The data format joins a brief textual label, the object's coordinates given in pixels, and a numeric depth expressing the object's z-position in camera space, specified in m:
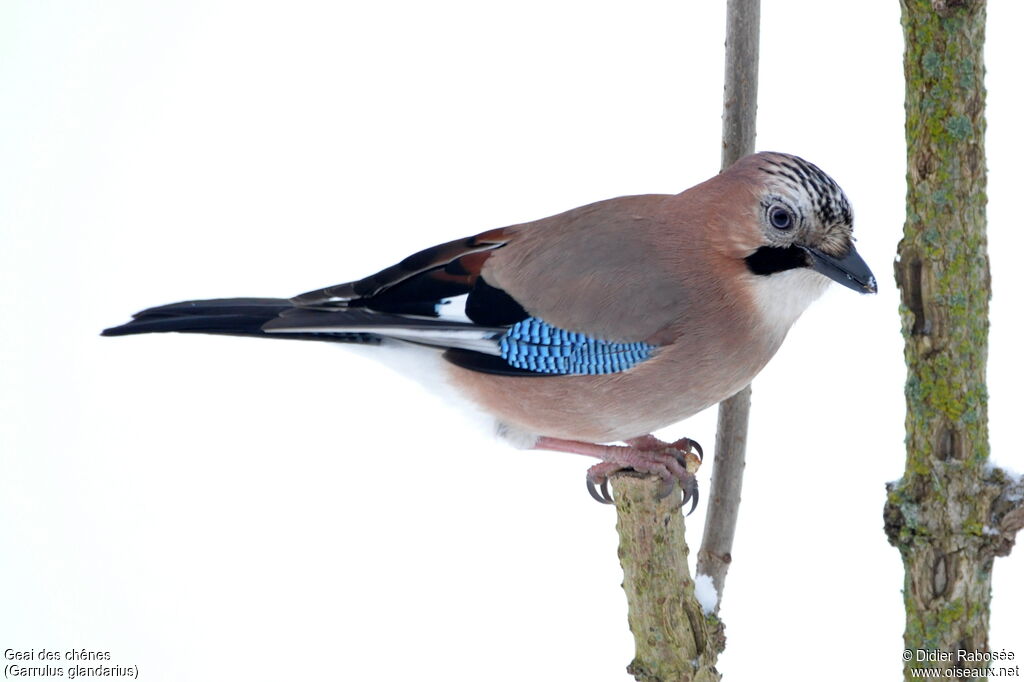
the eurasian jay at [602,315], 4.41
